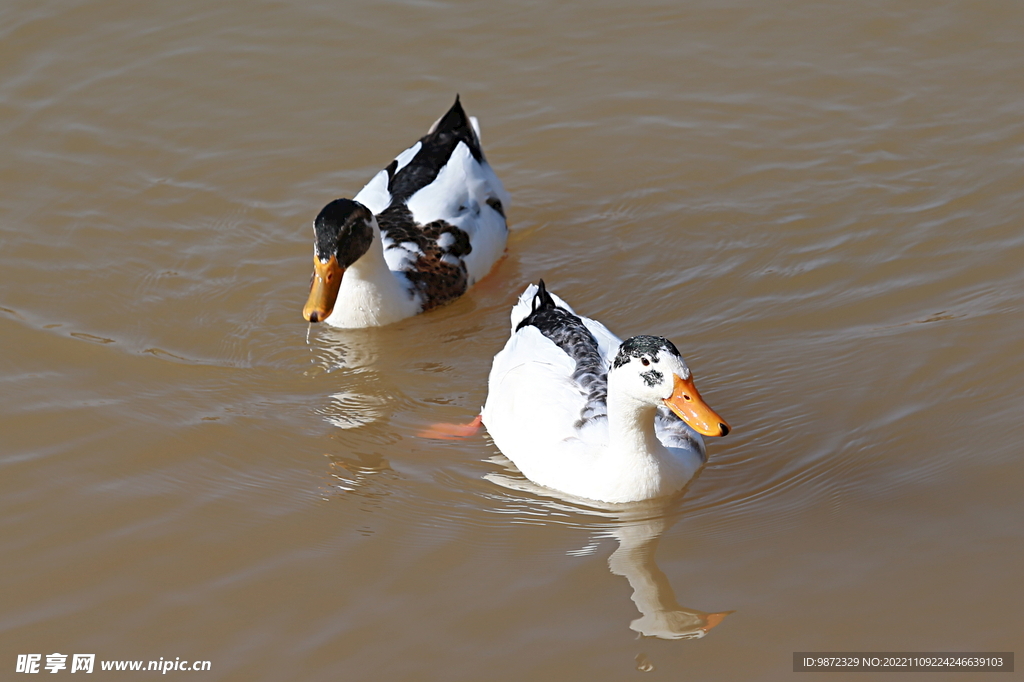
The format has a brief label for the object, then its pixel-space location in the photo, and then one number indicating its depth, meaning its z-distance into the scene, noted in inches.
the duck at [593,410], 494.0
